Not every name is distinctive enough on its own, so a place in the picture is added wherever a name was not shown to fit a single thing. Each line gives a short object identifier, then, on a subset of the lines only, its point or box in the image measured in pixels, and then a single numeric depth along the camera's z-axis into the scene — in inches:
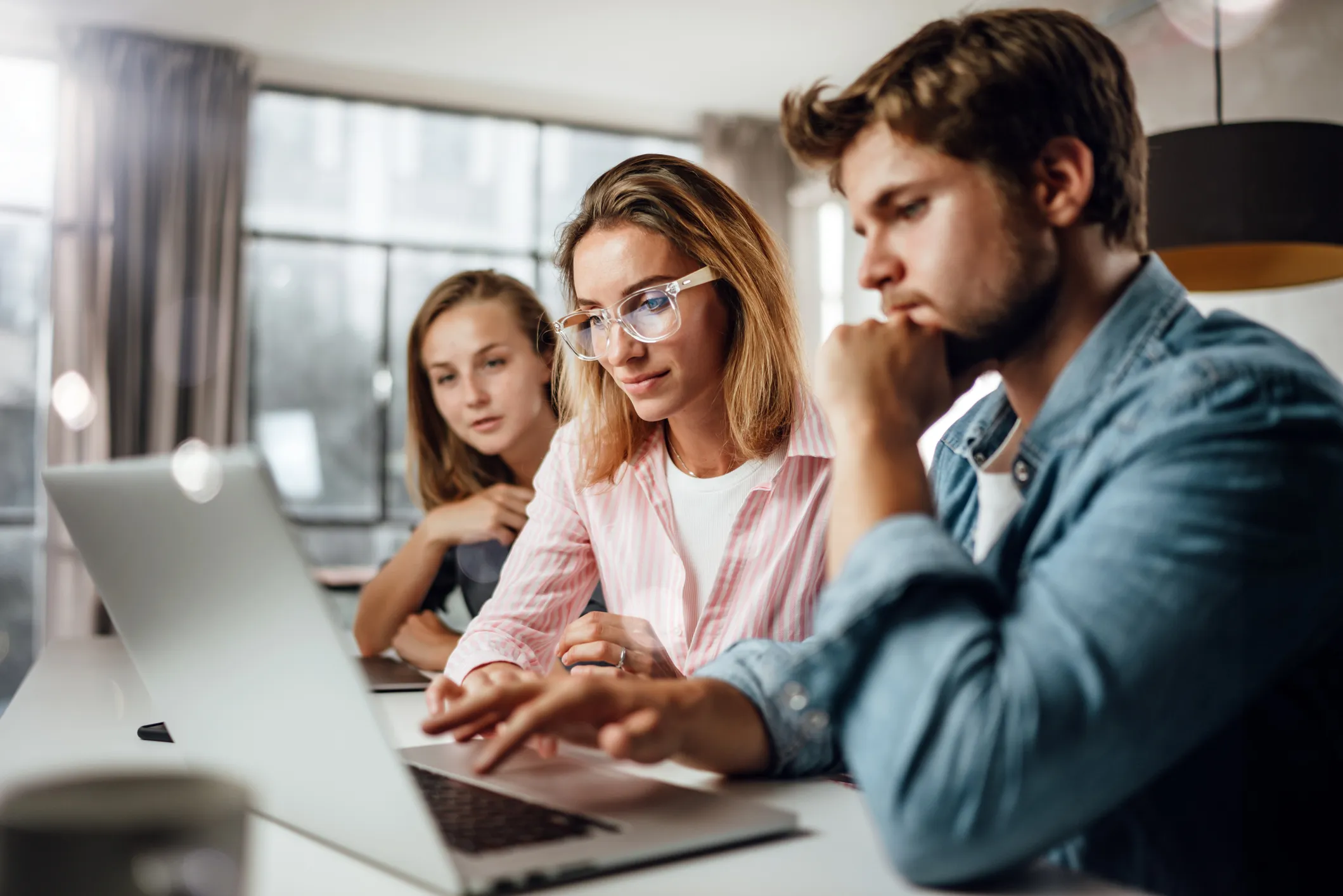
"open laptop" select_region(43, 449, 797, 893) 21.2
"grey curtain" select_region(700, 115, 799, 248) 222.1
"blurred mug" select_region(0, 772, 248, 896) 14.3
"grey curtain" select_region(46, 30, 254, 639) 178.7
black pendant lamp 74.2
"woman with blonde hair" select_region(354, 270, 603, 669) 72.8
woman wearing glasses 53.9
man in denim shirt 23.4
